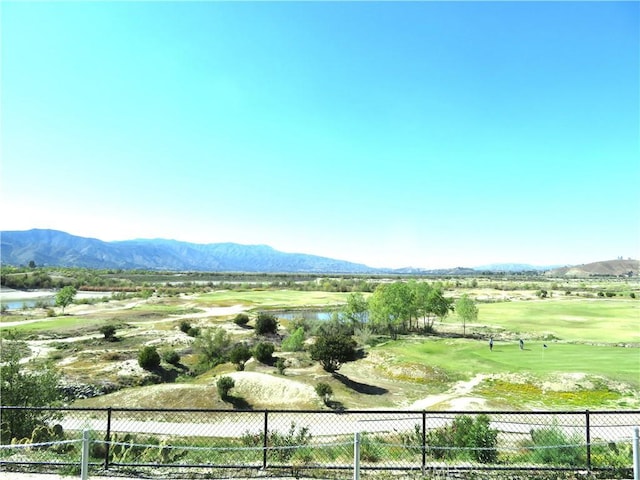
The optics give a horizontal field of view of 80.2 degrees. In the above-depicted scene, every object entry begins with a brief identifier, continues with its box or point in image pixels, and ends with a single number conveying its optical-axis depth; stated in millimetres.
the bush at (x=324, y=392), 21984
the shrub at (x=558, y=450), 8641
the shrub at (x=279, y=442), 9648
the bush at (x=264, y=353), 31900
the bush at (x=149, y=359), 31094
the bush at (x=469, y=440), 9289
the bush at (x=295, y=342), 36562
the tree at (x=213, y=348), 33375
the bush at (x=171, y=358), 33188
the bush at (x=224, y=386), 21562
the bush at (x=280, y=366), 28766
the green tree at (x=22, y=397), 12023
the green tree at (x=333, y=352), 28406
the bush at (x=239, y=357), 29016
